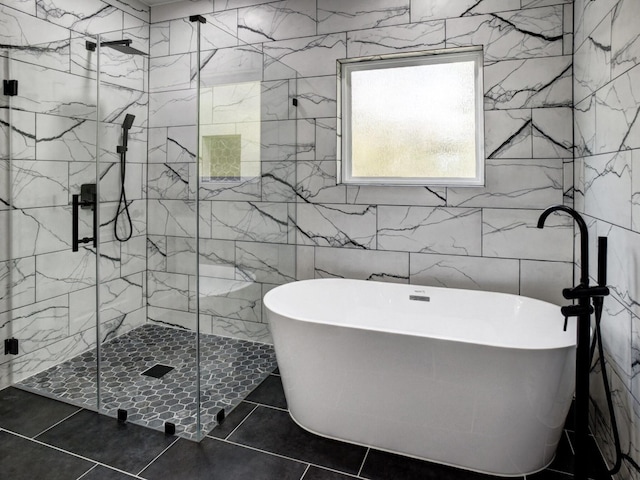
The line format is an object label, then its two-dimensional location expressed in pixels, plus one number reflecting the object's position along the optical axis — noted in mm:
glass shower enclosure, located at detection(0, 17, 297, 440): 2225
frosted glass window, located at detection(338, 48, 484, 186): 2850
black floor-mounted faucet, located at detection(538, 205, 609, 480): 1597
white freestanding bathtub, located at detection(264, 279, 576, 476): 1723
